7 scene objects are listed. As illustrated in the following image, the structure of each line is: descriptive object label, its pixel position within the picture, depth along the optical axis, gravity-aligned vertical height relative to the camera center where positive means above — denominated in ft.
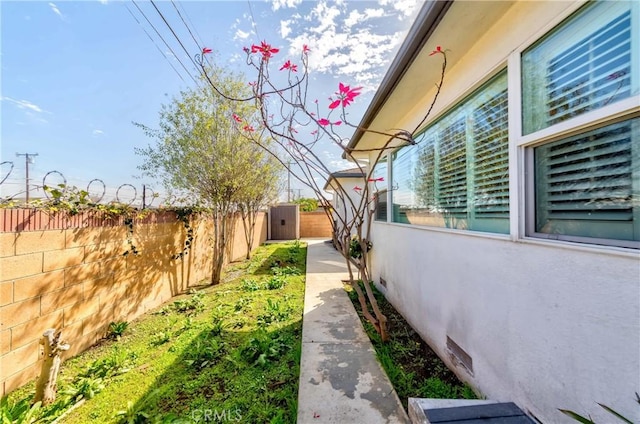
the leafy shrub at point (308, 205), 67.10 +2.09
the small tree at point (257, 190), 24.27 +2.89
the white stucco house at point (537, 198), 4.77 +0.36
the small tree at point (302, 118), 11.24 +4.63
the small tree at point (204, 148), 20.15 +5.40
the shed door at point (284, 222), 58.39 -2.18
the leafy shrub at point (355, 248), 22.65 -3.28
